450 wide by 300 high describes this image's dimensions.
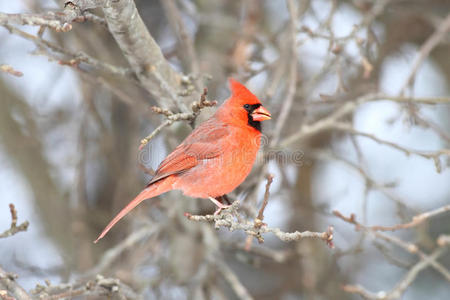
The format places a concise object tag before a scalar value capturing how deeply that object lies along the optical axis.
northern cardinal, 5.84
